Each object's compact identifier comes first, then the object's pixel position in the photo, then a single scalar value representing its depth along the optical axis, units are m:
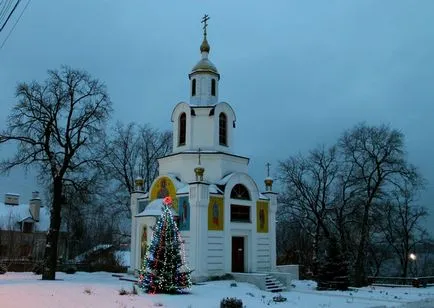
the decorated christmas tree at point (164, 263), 18.47
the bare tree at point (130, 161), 40.47
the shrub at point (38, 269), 28.55
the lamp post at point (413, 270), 43.59
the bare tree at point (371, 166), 32.09
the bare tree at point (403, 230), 38.38
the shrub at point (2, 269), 27.63
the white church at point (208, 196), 25.31
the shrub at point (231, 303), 14.80
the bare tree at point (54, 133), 23.44
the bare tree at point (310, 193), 35.88
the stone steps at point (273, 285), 24.35
